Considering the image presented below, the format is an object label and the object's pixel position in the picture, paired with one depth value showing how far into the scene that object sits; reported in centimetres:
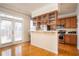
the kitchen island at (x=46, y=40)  144
